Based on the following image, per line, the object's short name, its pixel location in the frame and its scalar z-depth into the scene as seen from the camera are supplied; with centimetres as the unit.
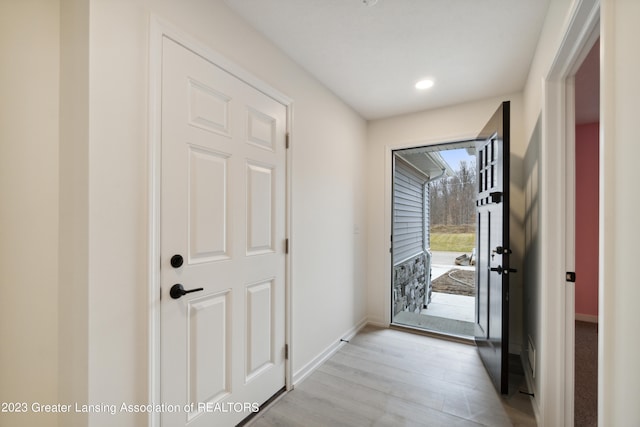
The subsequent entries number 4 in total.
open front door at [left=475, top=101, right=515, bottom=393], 193
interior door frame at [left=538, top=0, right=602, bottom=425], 152
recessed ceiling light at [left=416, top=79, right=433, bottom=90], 247
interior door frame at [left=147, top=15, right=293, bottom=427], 123
